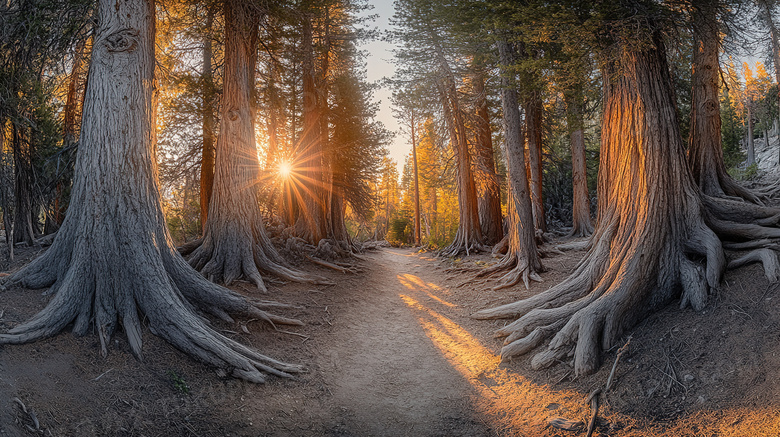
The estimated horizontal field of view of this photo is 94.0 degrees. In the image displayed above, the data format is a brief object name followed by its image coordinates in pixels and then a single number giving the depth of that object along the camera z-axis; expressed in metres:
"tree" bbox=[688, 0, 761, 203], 9.61
